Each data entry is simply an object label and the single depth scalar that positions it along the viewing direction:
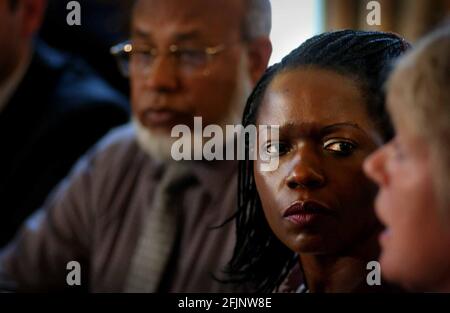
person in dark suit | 2.33
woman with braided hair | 1.81
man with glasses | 2.04
